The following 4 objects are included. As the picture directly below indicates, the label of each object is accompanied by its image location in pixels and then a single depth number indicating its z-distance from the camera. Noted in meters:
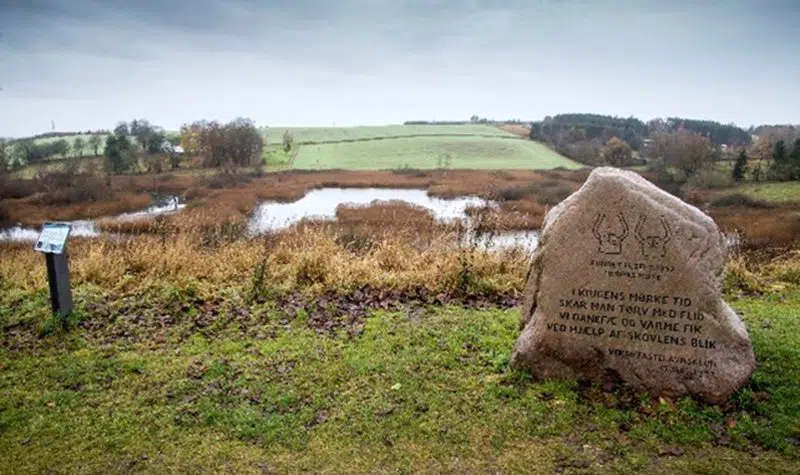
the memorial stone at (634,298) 6.02
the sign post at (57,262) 8.13
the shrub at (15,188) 38.90
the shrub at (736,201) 32.62
